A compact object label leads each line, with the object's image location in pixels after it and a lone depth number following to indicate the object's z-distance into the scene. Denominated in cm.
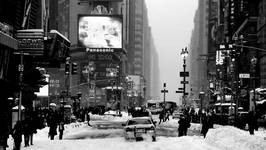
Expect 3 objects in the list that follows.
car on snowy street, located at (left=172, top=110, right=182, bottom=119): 8170
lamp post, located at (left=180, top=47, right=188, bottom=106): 5594
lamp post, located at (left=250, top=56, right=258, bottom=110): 8126
